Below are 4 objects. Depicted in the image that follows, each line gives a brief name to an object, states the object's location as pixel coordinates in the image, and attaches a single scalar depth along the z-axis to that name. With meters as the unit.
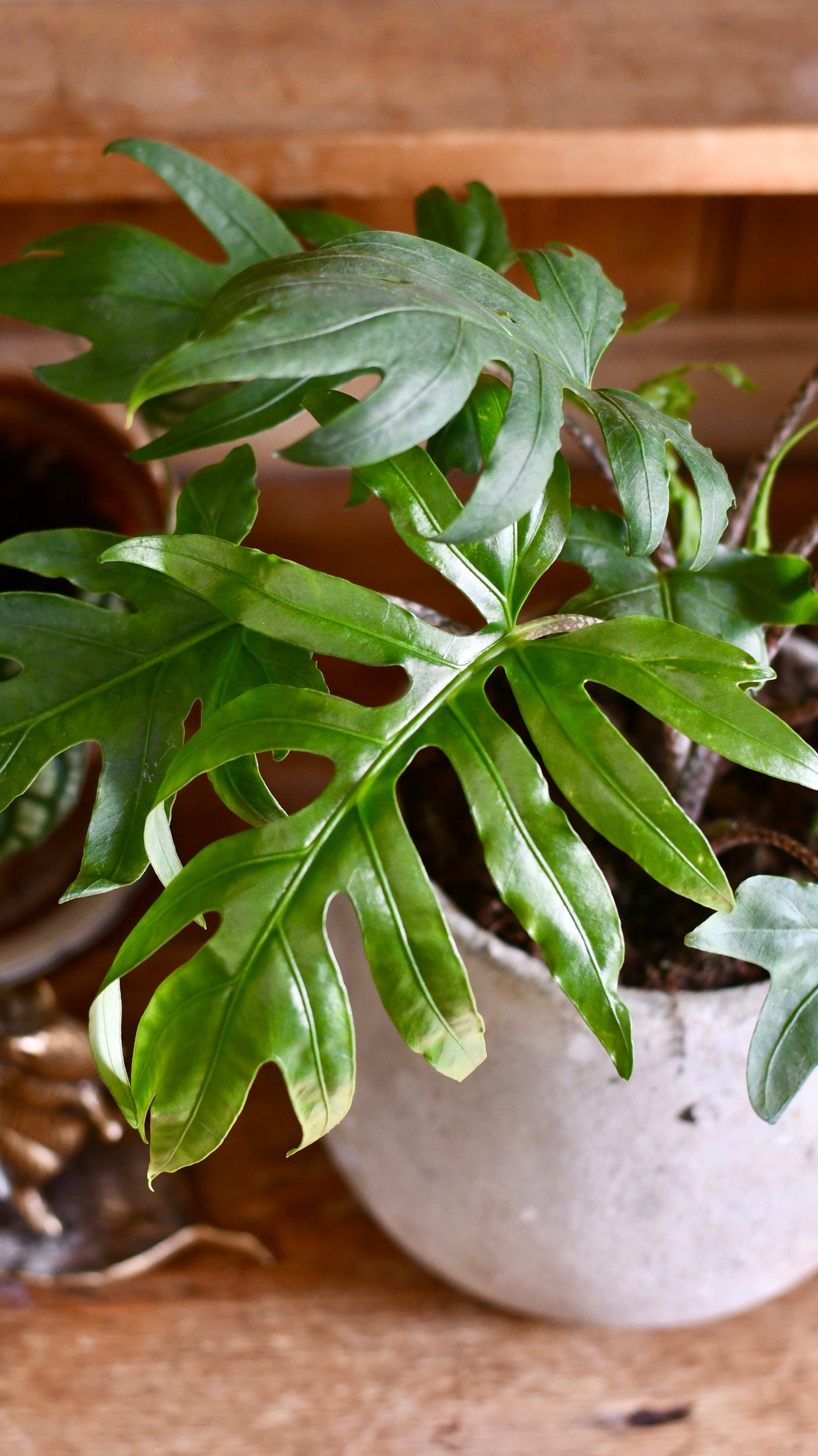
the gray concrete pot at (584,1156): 0.71
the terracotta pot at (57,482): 1.08
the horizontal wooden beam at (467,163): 0.93
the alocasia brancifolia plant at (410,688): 0.48
